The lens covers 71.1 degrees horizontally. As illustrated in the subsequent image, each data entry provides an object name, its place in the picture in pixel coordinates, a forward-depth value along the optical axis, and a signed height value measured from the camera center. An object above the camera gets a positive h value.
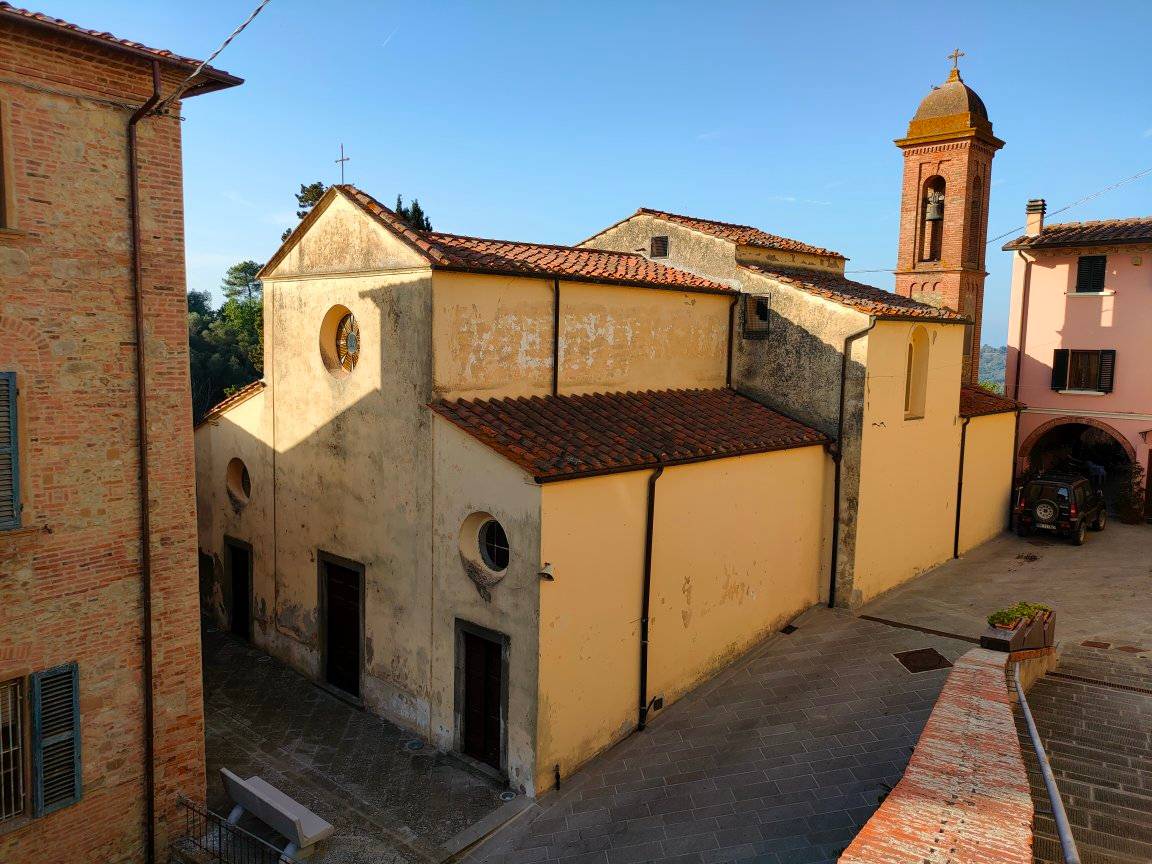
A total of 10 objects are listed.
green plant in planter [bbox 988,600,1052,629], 10.38 -3.17
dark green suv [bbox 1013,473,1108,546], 19.45 -3.25
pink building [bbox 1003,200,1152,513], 21.23 +1.11
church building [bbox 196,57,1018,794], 9.72 -1.54
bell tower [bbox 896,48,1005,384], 21.33 +4.67
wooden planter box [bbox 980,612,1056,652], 9.61 -3.28
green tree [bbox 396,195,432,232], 29.17 +5.22
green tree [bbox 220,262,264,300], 64.94 +5.78
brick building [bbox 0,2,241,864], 7.05 -0.92
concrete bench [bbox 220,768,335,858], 8.10 -4.74
